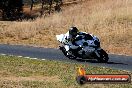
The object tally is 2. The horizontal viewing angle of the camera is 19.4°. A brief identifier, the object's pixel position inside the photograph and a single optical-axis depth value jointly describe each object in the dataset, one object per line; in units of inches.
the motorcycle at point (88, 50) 856.0
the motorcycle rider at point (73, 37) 866.8
